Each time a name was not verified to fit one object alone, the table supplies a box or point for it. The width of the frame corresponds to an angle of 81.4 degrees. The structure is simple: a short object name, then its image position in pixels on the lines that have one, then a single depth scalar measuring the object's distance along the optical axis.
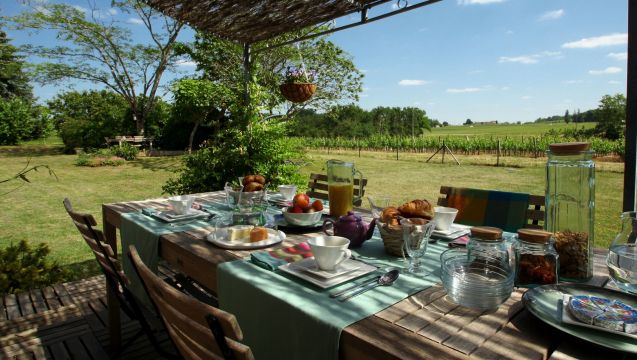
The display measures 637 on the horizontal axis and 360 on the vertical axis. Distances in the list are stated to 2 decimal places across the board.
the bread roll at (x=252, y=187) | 2.14
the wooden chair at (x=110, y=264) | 1.44
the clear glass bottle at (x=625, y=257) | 0.99
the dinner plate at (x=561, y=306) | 0.72
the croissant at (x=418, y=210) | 1.44
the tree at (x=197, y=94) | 10.07
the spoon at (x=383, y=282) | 1.01
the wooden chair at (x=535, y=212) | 1.89
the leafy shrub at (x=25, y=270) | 2.55
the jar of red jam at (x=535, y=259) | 1.04
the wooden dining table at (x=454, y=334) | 0.72
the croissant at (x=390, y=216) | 1.37
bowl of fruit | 1.71
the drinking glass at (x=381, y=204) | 1.60
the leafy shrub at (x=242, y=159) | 4.21
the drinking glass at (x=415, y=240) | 1.13
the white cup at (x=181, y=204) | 1.97
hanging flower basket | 2.99
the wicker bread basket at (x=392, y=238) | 1.32
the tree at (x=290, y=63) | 10.77
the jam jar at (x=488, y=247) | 1.05
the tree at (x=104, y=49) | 12.84
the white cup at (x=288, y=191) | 2.44
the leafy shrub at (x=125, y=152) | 11.70
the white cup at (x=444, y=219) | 1.65
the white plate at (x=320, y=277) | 1.06
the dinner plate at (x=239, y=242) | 1.44
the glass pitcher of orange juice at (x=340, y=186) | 1.83
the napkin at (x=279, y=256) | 1.22
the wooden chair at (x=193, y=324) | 0.69
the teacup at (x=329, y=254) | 1.10
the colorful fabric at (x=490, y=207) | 1.98
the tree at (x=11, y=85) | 19.01
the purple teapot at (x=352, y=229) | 1.42
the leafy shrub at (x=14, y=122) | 16.05
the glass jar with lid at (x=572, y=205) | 1.10
